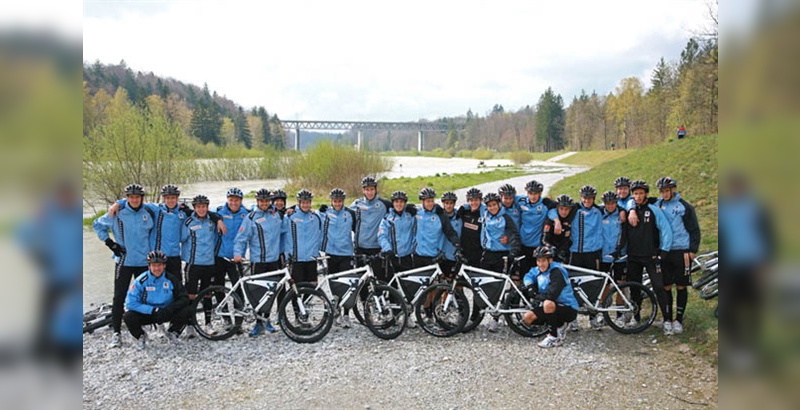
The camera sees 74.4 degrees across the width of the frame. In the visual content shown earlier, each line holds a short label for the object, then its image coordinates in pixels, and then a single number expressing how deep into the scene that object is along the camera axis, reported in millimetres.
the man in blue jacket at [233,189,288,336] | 7164
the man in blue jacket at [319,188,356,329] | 7559
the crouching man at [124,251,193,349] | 6508
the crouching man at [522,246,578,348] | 6527
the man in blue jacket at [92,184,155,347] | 6891
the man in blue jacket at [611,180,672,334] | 6820
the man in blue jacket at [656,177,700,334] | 6738
